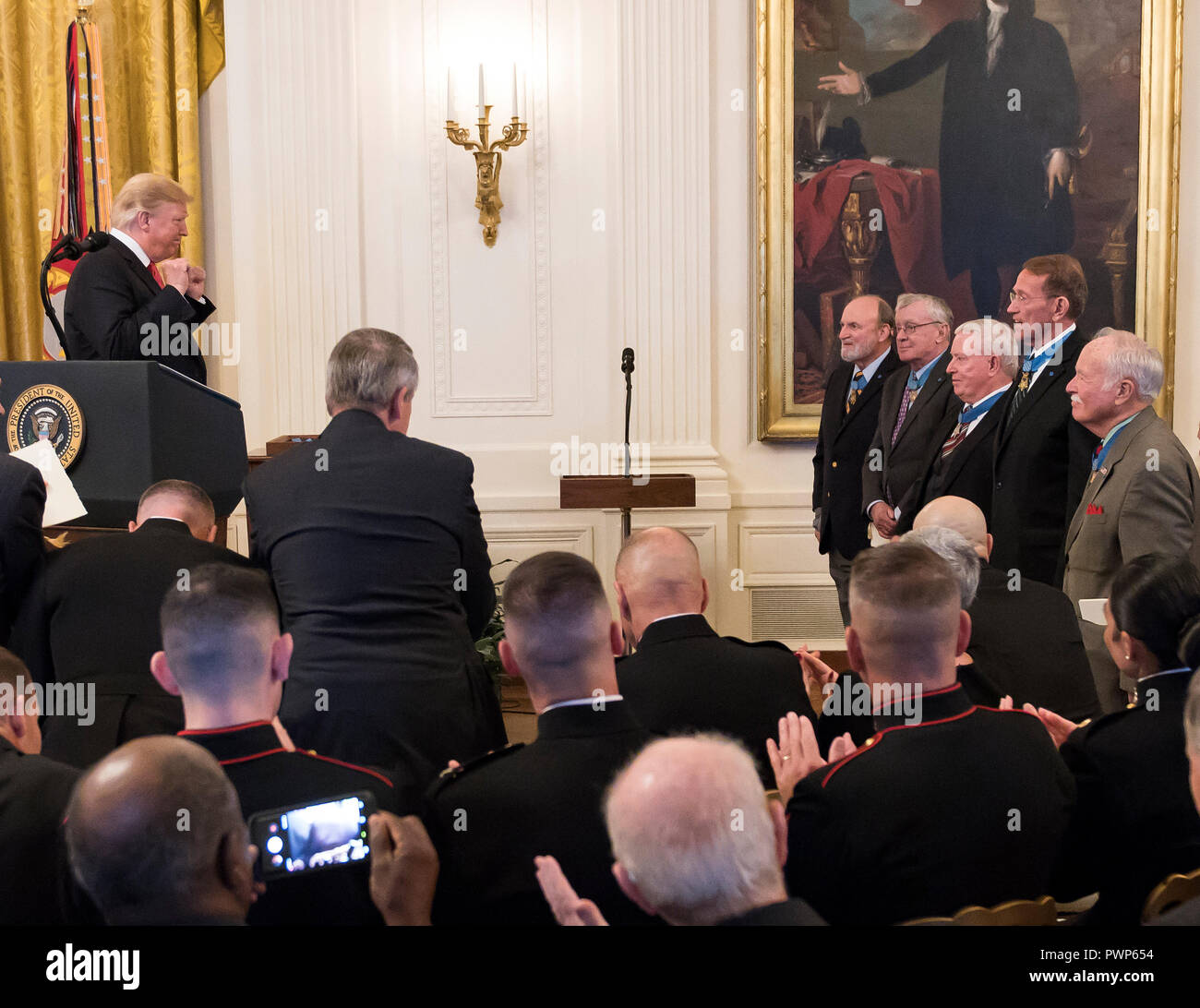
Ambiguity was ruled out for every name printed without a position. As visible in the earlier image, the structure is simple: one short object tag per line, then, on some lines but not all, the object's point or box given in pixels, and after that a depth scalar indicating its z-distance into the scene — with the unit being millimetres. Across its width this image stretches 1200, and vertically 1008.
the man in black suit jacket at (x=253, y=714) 1879
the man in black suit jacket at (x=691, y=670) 2607
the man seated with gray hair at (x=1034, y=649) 2965
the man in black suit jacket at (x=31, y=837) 1943
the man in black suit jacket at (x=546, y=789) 1946
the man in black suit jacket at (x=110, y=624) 2666
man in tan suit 3705
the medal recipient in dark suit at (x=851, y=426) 5527
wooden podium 5688
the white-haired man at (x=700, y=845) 1485
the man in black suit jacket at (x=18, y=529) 2703
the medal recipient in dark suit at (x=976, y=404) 4617
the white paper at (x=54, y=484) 2906
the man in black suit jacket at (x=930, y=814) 2008
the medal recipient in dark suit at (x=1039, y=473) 4395
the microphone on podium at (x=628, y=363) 5879
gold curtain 6164
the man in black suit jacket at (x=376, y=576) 2586
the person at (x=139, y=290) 3785
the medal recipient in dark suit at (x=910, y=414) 4977
